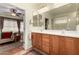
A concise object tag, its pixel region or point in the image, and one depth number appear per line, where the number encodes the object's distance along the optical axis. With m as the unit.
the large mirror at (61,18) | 1.38
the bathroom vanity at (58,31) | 1.37
